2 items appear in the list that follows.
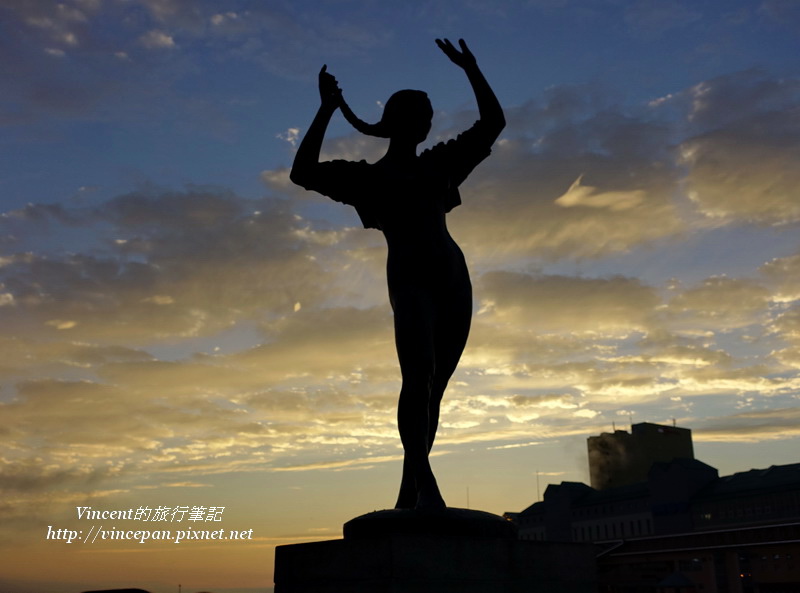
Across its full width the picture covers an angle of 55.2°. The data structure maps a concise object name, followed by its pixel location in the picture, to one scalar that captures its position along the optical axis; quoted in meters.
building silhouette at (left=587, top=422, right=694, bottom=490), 126.62
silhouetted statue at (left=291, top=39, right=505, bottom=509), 5.73
